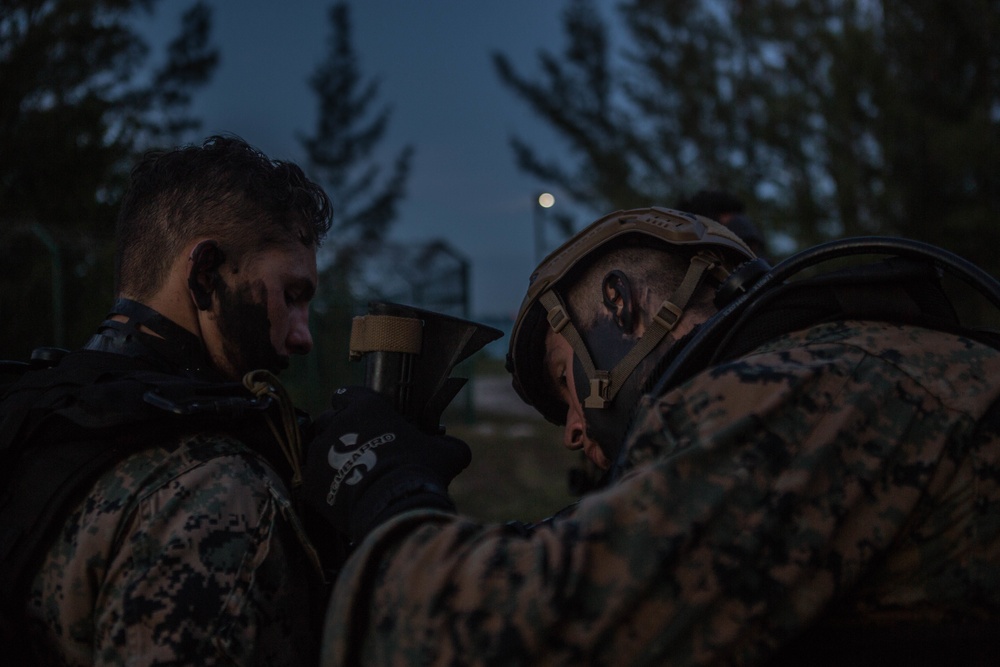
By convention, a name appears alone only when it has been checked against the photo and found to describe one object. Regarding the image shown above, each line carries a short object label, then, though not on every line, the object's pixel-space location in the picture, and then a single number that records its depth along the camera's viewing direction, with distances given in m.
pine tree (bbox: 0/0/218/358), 9.02
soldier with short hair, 1.58
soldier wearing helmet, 1.20
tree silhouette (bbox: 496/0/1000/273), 11.52
